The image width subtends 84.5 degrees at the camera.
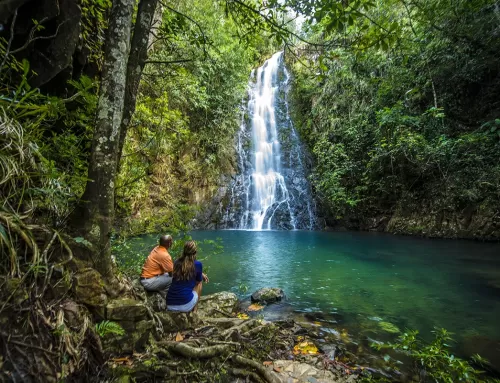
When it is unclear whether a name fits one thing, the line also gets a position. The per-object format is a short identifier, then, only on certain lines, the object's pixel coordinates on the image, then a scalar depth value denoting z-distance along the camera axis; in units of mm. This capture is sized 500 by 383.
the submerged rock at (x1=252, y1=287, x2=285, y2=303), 5824
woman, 3510
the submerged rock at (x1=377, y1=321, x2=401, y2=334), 3097
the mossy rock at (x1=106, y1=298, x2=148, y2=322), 2496
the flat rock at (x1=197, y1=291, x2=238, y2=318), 4492
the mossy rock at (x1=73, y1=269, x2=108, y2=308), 2322
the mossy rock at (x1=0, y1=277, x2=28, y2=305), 1651
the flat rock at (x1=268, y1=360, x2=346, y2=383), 2820
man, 3871
